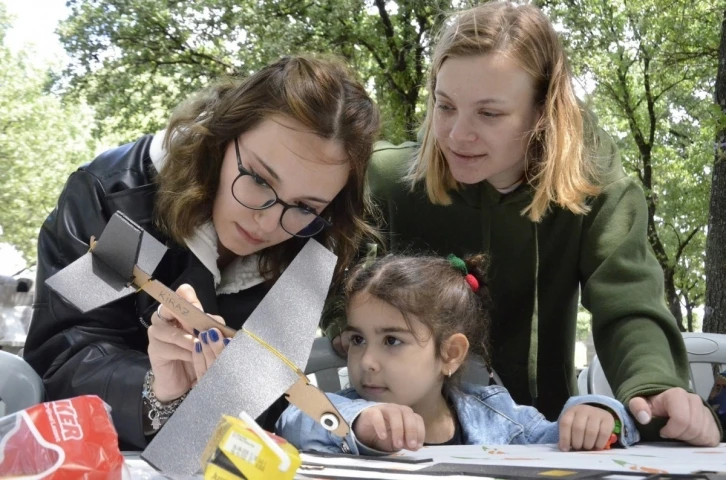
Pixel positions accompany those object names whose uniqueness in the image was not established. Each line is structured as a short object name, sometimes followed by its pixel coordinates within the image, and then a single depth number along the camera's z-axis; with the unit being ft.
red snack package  3.03
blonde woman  6.94
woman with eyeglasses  6.03
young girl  7.07
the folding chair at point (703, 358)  9.25
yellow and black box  2.85
